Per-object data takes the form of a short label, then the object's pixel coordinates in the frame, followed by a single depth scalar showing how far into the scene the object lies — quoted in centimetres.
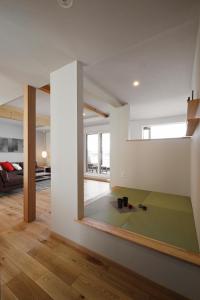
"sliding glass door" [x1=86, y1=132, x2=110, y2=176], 609
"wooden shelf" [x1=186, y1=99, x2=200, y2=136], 120
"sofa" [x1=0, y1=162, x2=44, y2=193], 358
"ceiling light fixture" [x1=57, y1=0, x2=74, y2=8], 101
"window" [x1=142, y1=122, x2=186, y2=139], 485
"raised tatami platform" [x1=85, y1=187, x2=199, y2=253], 147
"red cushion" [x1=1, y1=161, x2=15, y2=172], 470
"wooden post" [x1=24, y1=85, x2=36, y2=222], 226
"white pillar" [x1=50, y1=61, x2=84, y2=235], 167
